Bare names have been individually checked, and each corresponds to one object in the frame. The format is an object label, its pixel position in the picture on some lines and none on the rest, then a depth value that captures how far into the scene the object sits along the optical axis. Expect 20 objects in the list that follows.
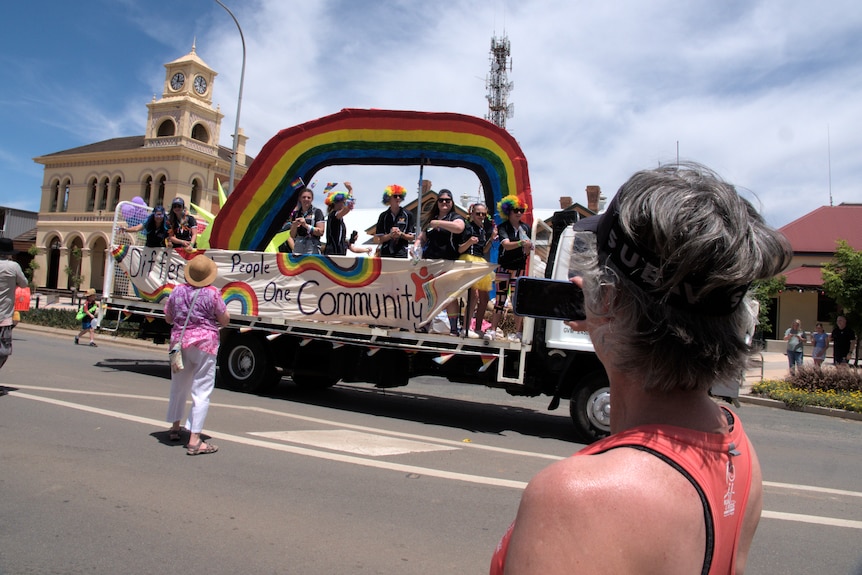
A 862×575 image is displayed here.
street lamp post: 17.31
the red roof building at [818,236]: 30.61
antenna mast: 53.72
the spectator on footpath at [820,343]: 18.72
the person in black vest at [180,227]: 11.32
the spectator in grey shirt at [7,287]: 8.19
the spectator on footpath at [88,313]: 16.53
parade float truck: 7.66
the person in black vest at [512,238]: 8.59
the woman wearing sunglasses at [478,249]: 8.34
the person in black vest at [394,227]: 9.61
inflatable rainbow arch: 9.84
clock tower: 42.09
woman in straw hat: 6.18
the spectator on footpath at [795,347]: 17.58
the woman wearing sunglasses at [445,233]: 8.54
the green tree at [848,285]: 21.78
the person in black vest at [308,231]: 10.19
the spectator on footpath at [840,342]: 18.05
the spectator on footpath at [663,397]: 1.00
